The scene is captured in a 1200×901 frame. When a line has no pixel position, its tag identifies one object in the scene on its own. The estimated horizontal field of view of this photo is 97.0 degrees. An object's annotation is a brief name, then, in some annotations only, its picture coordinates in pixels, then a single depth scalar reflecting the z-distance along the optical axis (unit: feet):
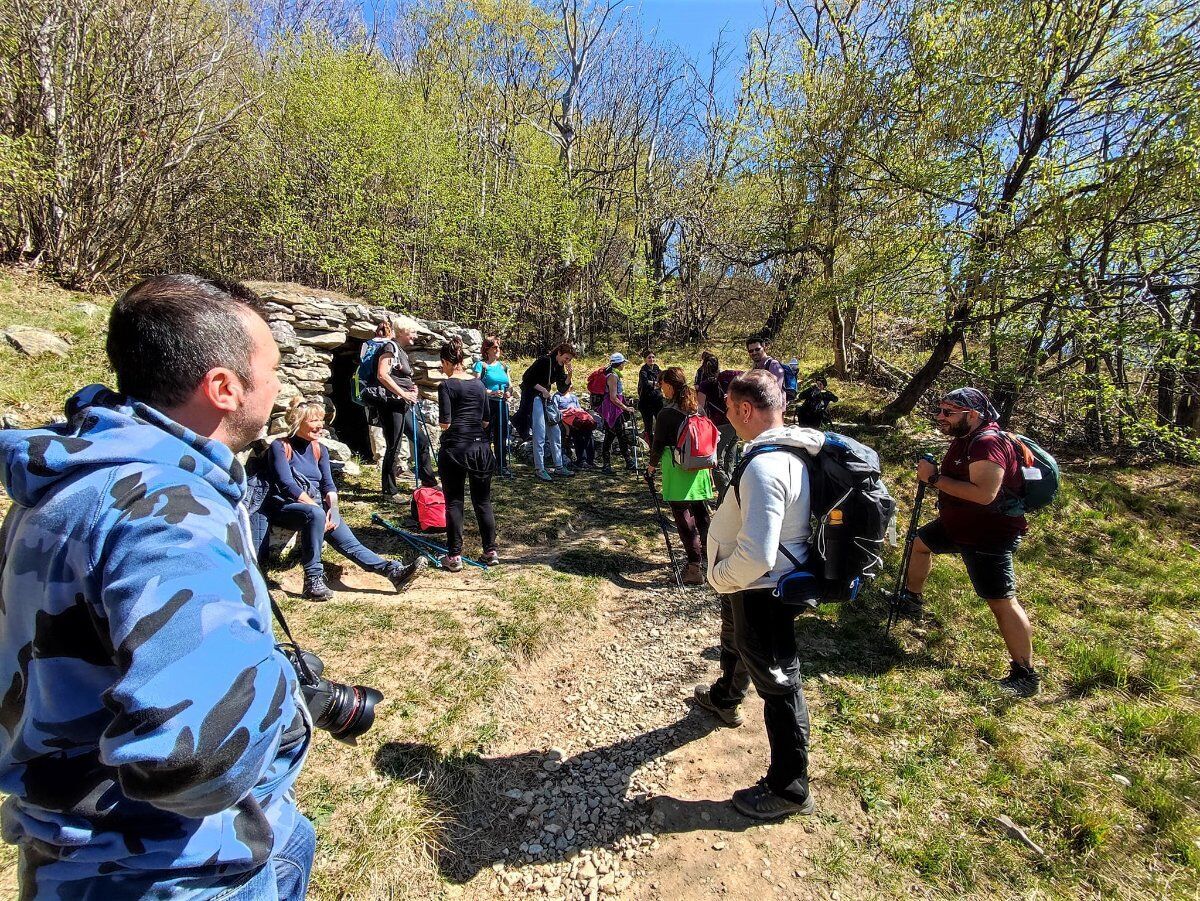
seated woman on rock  14.28
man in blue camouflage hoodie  2.75
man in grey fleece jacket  7.68
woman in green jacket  15.57
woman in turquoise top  24.33
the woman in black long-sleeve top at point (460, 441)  15.24
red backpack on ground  18.79
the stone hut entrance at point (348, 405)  25.35
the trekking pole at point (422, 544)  17.40
